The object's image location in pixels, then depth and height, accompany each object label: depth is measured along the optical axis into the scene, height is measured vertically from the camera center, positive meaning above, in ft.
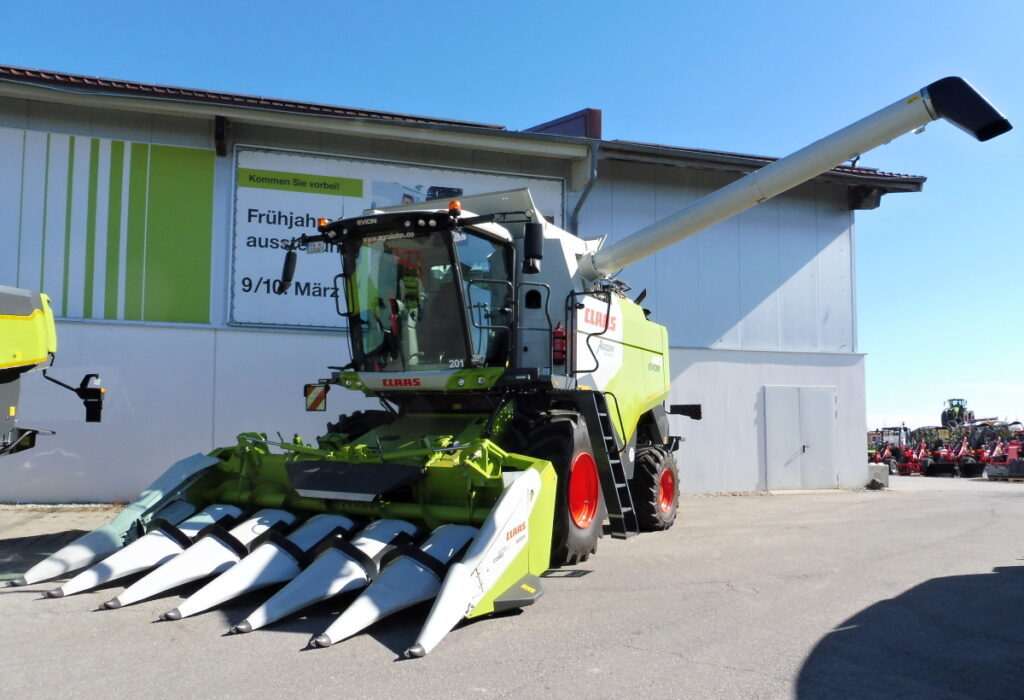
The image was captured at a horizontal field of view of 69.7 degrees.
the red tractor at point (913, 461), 81.00 -7.17
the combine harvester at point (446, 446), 15.37 -1.53
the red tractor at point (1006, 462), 70.64 -6.46
